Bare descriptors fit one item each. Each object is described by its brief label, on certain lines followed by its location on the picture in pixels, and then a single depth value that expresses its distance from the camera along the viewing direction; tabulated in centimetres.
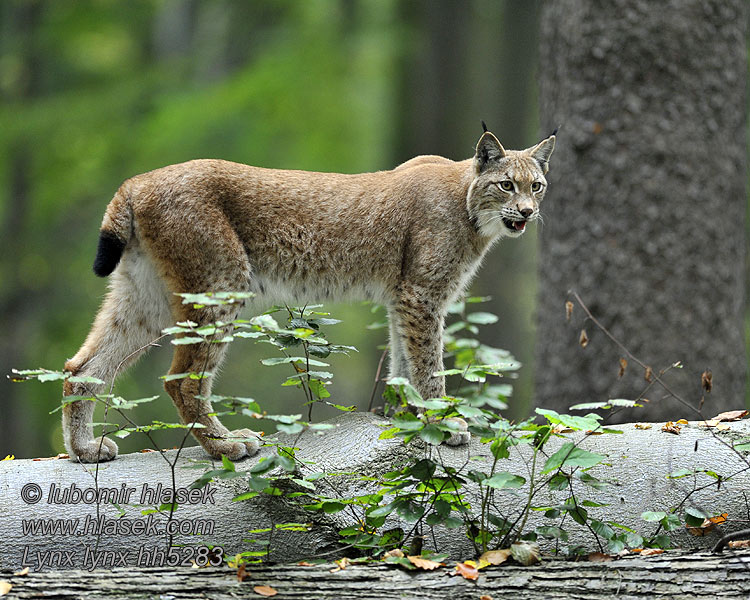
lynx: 1009
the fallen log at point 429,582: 684
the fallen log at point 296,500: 849
